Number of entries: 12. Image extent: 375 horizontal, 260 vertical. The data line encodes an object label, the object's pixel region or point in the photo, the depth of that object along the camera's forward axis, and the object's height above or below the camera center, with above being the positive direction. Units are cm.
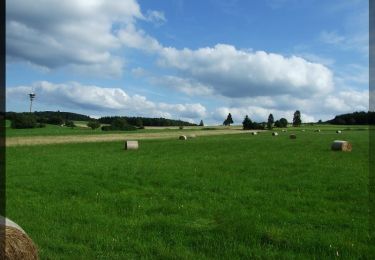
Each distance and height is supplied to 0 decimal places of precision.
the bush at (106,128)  12571 -91
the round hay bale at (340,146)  3500 -161
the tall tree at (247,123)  14465 +58
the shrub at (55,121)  14938 +117
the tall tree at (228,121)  19362 +160
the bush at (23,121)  11912 +92
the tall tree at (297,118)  17646 +248
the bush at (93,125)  13700 -10
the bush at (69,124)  14138 +19
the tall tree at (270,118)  17879 +271
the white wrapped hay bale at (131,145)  4062 -180
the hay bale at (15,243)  873 -228
